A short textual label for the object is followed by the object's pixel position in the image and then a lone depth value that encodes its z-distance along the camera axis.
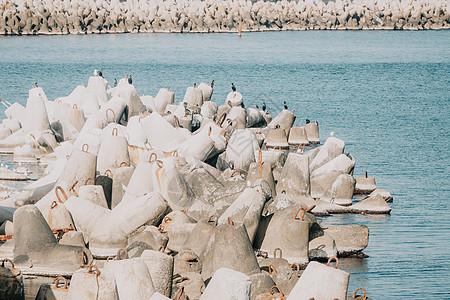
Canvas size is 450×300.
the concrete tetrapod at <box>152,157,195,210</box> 13.45
